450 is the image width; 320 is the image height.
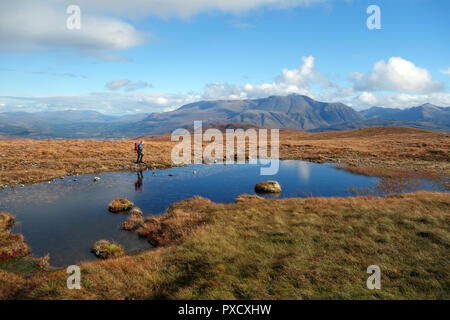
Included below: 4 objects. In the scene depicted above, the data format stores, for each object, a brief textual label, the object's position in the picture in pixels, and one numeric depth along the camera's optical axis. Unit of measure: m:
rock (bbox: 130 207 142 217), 19.90
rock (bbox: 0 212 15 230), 16.98
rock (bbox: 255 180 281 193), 27.31
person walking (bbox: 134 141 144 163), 42.00
